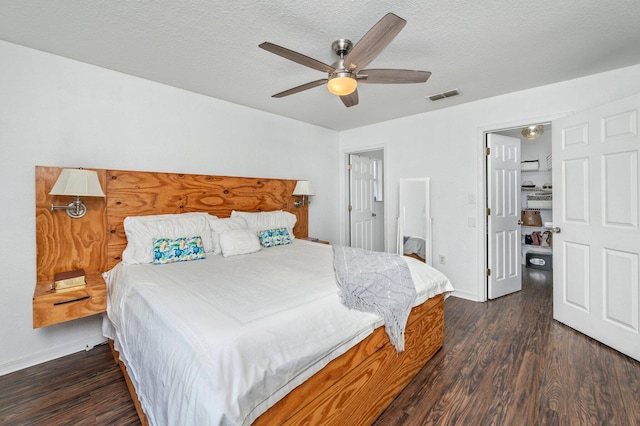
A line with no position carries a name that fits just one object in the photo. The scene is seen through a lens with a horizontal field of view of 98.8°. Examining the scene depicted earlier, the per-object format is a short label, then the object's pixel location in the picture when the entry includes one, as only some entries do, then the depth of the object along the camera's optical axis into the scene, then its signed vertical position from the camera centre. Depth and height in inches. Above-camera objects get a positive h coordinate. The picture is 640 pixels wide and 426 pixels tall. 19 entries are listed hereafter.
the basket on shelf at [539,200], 191.0 +7.9
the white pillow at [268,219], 128.2 -3.4
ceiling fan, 58.3 +38.4
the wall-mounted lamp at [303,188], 155.9 +13.9
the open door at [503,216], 135.1 -2.4
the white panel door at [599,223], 86.5 -4.5
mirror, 151.6 -4.6
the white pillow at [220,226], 110.6 -5.8
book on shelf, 80.4 -19.7
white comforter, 39.2 -21.7
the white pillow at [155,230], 93.7 -6.5
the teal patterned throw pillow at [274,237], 122.8 -11.3
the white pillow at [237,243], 106.3 -11.9
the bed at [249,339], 42.2 -24.6
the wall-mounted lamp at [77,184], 83.1 +9.1
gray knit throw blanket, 63.9 -19.3
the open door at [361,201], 197.0 +8.2
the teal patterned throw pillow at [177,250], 93.8 -13.0
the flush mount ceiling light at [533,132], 159.2 +46.6
